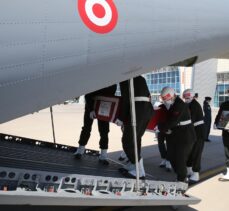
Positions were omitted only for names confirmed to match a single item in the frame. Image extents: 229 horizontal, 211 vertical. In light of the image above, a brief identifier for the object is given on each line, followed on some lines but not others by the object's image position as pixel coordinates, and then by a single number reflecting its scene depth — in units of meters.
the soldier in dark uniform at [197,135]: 6.73
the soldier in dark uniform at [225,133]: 7.16
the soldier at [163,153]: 7.57
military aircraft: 2.97
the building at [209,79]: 43.28
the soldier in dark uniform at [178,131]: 5.53
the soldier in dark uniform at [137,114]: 4.82
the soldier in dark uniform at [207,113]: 12.27
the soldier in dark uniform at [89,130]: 5.52
